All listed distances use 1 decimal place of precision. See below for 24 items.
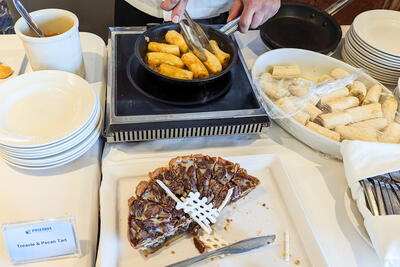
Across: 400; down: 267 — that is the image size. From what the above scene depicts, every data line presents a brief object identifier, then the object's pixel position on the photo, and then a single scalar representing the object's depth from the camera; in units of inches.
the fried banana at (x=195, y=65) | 38.3
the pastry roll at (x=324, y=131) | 37.2
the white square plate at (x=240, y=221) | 28.3
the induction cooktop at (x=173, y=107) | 34.4
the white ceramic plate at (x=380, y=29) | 48.0
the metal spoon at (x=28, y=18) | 34.1
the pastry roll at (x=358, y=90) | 42.3
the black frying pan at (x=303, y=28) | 49.2
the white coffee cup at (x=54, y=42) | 35.6
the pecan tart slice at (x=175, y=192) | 27.4
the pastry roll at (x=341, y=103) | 40.1
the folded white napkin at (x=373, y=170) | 28.0
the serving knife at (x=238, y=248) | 26.9
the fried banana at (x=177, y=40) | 41.8
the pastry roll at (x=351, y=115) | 38.5
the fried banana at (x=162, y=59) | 38.9
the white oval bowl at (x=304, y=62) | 44.3
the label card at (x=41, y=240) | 24.8
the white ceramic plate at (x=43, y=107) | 31.1
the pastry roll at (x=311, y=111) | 39.0
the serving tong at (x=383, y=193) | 30.5
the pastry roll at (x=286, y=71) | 44.1
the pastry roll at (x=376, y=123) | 38.7
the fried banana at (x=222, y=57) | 40.1
